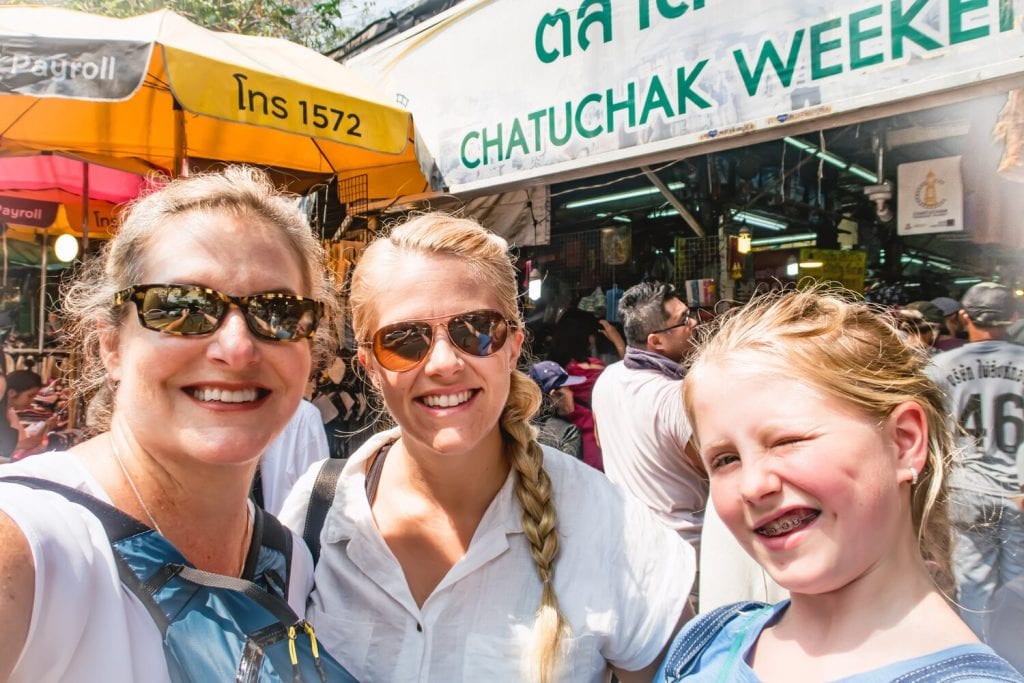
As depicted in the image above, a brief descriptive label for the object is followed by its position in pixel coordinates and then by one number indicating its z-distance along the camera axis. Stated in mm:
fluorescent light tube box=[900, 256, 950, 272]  5273
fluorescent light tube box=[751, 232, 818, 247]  6105
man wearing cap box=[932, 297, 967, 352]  4109
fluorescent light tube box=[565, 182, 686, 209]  5707
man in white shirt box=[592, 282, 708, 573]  3574
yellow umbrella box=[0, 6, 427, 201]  3189
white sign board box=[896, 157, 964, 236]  3811
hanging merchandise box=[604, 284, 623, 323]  5738
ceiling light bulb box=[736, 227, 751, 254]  5242
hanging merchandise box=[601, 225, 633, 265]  5809
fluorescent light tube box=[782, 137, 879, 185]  4691
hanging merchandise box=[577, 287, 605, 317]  5887
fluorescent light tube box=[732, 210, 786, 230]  5536
